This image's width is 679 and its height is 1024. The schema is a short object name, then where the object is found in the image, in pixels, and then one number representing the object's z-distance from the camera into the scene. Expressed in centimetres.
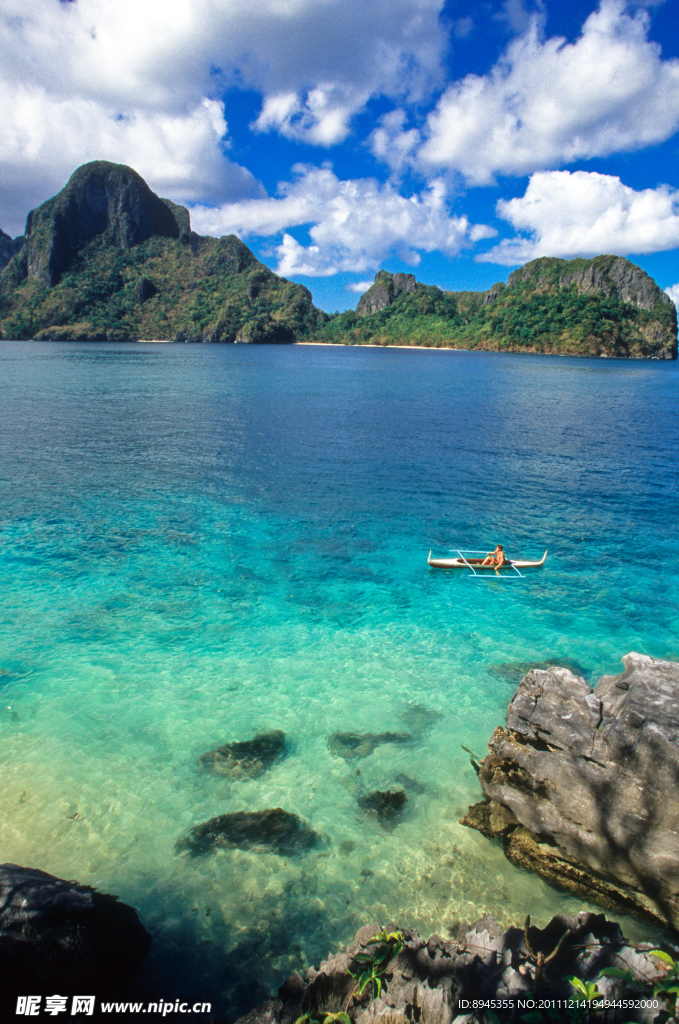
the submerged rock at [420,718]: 1255
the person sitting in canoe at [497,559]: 2034
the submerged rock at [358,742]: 1170
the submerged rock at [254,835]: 935
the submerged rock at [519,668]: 1445
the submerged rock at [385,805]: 1014
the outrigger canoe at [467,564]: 2052
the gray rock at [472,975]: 526
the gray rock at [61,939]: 598
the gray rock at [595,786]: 780
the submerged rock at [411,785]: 1074
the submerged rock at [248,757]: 1104
